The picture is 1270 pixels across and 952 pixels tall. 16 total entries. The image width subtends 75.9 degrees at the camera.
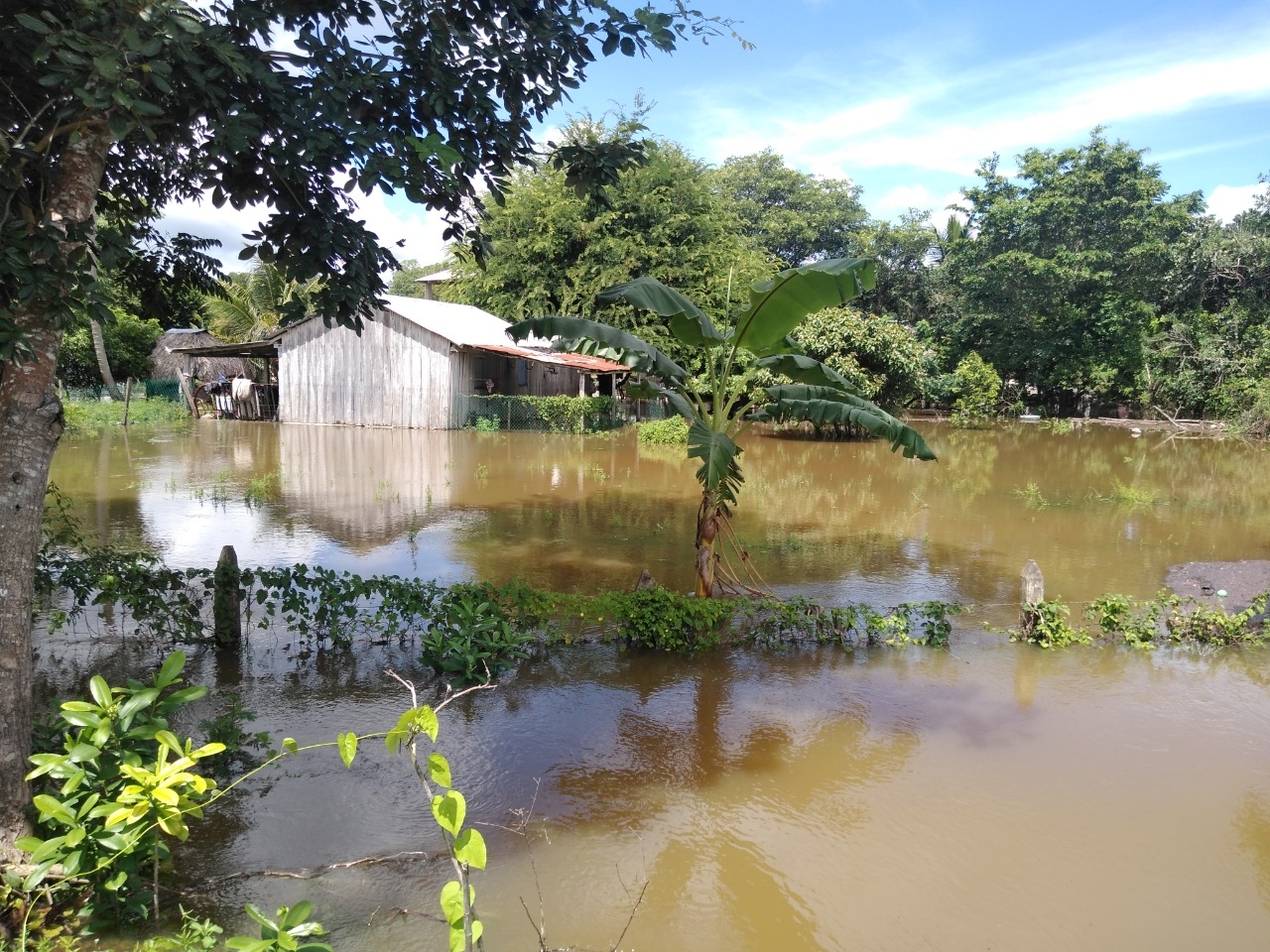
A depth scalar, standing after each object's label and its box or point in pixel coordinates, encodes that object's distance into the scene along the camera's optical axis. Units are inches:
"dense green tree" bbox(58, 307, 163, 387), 1213.1
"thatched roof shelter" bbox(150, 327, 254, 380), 1412.4
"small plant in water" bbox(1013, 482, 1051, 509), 624.4
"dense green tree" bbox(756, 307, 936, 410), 1061.1
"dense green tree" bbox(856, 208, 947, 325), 1610.5
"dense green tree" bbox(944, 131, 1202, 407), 1326.3
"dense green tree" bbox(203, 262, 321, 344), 1413.6
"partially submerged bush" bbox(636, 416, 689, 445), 989.8
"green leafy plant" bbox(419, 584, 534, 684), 251.3
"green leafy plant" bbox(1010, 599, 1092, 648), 310.8
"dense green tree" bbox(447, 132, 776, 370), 1193.4
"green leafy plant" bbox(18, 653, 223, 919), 119.2
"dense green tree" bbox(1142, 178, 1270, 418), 1258.6
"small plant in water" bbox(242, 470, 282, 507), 553.9
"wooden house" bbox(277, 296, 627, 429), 1059.9
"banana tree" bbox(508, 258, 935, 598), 289.0
